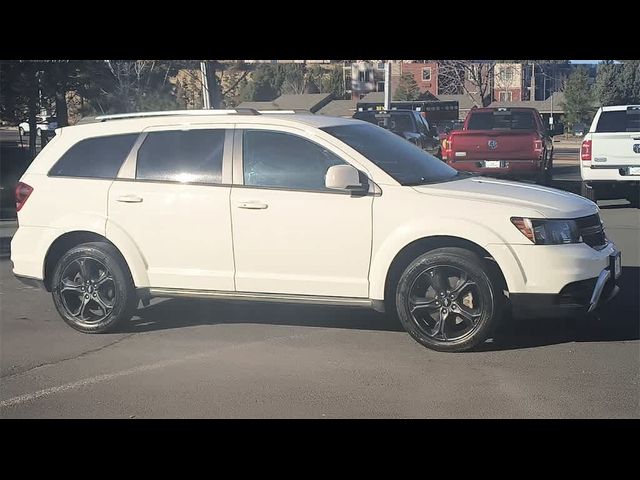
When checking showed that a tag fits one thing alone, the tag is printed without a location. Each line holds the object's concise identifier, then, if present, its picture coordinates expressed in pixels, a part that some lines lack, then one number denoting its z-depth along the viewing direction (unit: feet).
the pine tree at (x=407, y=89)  232.73
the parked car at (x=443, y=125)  135.52
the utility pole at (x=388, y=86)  116.88
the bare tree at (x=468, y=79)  207.72
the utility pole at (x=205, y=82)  81.49
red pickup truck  54.85
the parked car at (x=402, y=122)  71.72
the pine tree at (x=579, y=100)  190.70
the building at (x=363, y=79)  208.03
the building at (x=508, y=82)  219.61
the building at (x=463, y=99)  235.40
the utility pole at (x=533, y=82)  223.26
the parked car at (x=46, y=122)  143.34
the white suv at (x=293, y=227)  21.22
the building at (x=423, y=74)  235.81
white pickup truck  48.98
